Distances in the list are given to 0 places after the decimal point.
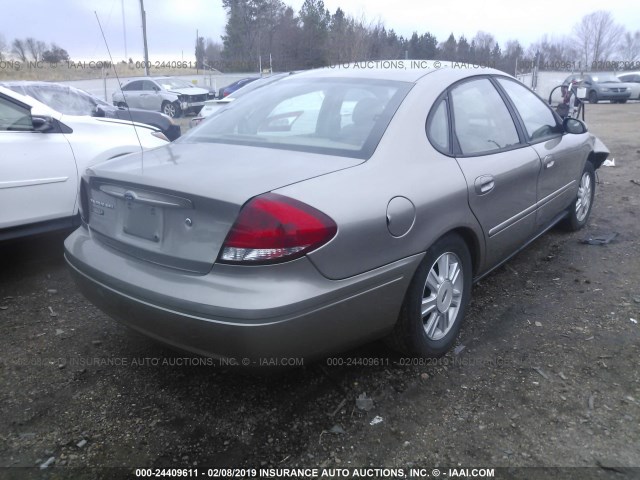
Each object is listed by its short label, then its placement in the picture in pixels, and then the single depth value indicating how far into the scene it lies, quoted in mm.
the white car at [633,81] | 26406
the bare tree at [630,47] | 77250
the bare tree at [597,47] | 77238
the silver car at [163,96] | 20609
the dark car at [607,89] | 25797
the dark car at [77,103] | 7234
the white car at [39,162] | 4031
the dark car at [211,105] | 11361
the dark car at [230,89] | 21669
